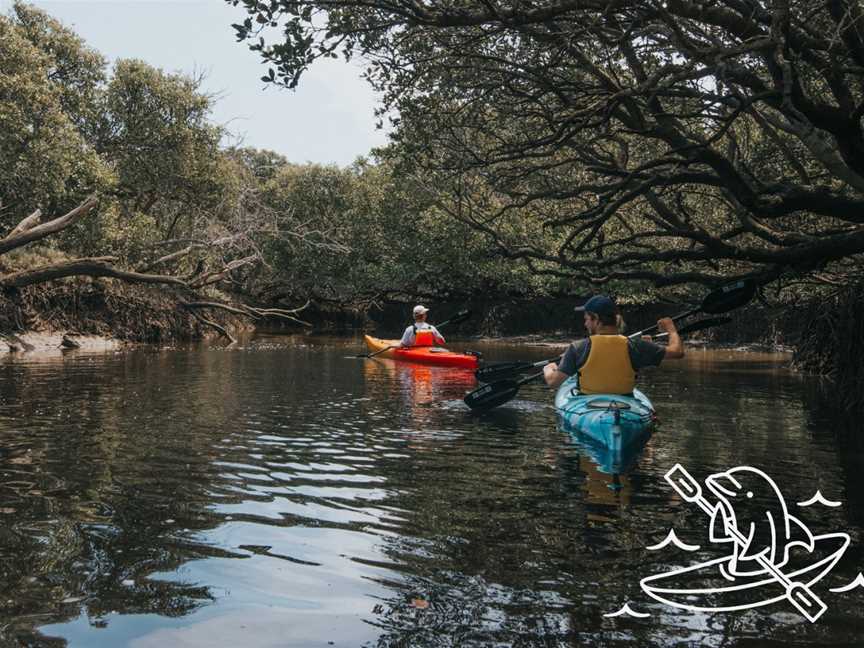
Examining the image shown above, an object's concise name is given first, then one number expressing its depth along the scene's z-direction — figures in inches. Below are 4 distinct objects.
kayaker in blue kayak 359.9
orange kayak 780.0
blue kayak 329.7
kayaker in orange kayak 833.8
